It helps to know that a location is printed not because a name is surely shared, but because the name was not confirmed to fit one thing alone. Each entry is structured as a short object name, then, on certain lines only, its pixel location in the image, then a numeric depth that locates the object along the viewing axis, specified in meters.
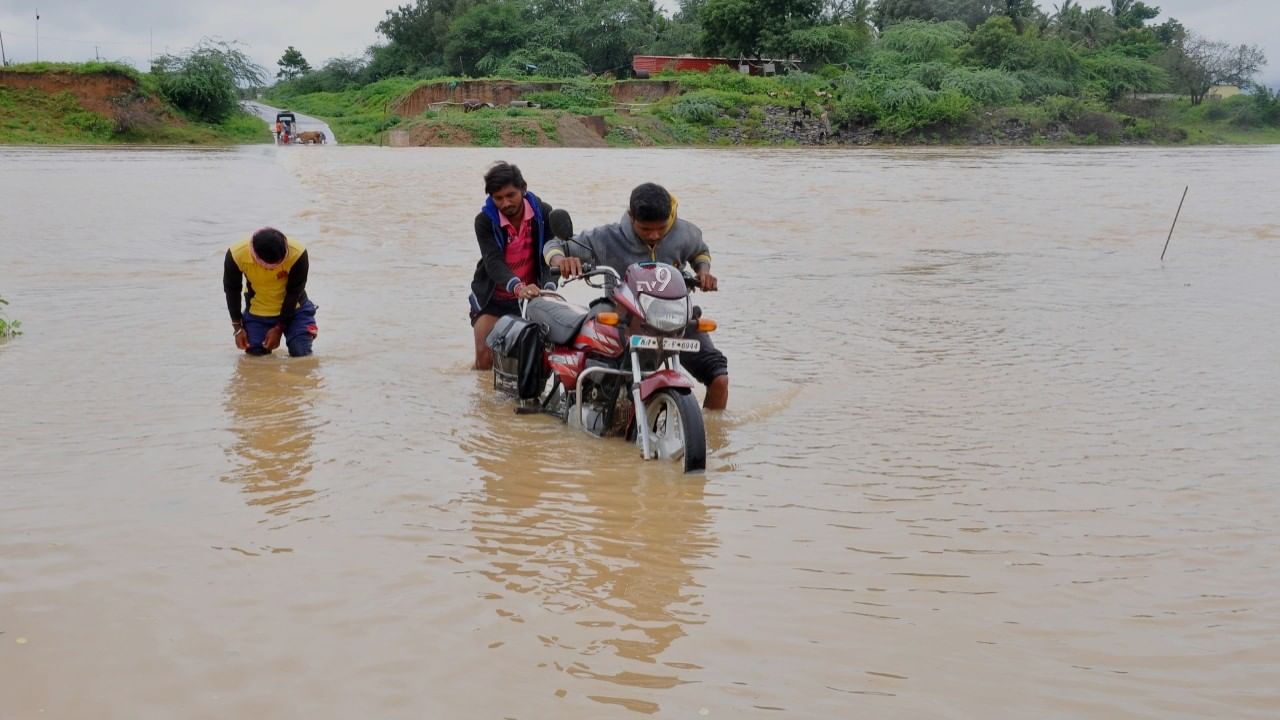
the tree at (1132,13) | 92.06
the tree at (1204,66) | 70.31
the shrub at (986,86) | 58.00
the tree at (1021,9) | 84.88
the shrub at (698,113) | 52.59
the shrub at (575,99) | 55.16
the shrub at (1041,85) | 61.34
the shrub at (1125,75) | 65.19
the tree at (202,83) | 54.47
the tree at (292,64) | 103.44
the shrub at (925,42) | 65.19
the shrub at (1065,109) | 56.72
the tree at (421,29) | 82.88
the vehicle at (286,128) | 49.06
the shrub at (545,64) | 66.89
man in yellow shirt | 7.34
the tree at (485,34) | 74.94
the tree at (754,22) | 64.19
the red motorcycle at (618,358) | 5.14
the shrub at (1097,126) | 56.66
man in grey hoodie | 5.57
